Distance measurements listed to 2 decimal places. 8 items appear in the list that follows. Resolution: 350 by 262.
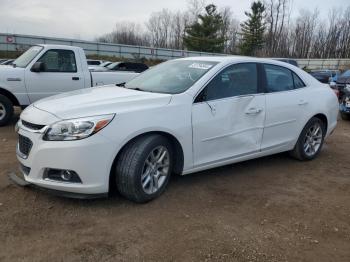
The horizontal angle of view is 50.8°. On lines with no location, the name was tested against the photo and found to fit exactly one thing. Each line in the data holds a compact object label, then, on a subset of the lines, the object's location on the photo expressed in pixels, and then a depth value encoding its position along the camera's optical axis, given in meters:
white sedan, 3.52
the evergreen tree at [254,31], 57.34
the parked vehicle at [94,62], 24.48
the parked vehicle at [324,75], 22.21
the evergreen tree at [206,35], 51.47
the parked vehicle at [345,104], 9.98
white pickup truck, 7.62
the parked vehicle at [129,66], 17.86
